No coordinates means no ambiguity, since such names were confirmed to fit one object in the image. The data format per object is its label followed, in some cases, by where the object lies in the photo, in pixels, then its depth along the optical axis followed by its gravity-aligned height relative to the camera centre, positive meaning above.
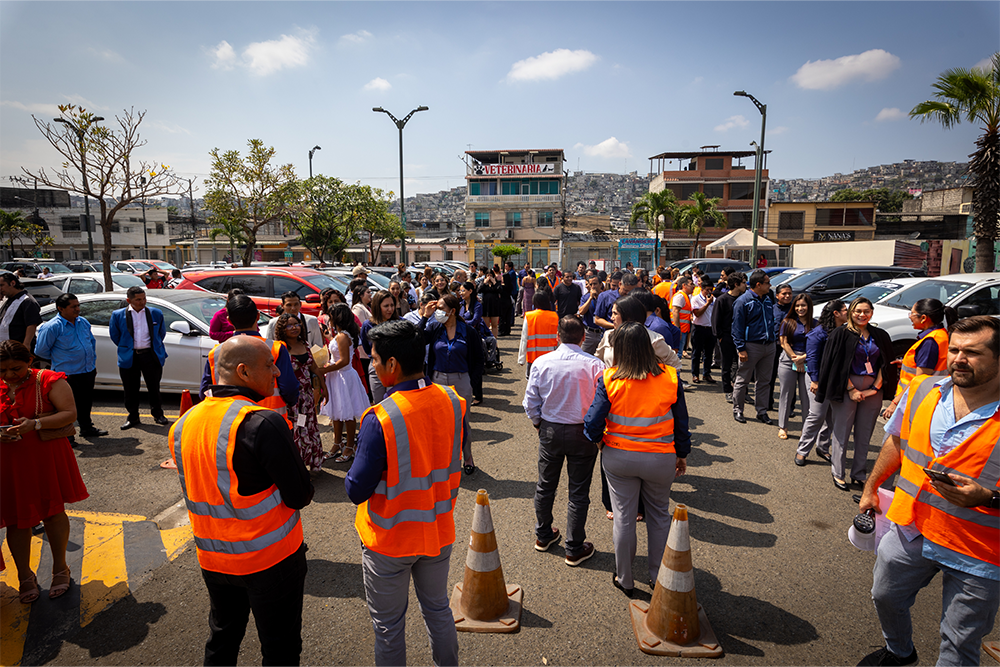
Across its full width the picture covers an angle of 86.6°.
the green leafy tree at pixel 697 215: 37.25 +2.72
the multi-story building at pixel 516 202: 54.50 +5.27
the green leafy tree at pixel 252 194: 20.05 +2.25
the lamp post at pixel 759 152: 20.06 +3.86
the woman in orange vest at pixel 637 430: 3.26 -1.09
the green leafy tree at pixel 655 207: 37.38 +3.27
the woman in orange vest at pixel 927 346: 4.70 -0.82
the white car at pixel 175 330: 7.52 -1.10
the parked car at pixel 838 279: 13.97 -0.69
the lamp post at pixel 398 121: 22.24 +5.56
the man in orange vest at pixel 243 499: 2.21 -1.06
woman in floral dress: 4.98 -1.30
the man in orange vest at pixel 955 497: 2.25 -1.07
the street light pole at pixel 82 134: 12.15 +2.71
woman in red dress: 3.32 -1.34
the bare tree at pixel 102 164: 12.30 +2.13
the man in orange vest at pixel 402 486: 2.33 -1.04
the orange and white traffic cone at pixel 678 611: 3.03 -2.06
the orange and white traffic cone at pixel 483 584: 3.27 -2.05
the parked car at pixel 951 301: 8.33 -0.75
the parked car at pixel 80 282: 15.34 -0.86
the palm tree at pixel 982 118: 13.01 +3.38
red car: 11.78 -0.67
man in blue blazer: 6.68 -1.17
